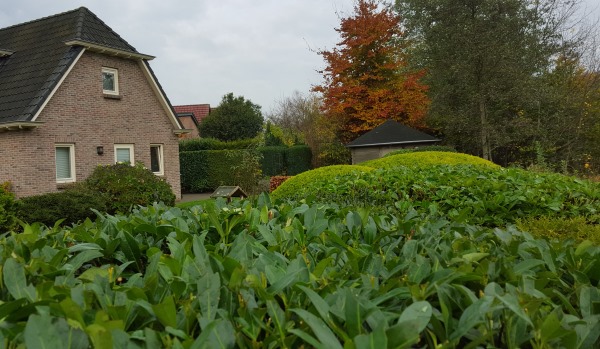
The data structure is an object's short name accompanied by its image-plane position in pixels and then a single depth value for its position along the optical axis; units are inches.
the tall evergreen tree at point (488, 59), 867.4
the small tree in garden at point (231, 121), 1487.5
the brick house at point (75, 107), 601.0
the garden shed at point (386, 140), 958.4
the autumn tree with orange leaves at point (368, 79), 1100.5
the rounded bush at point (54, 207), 444.1
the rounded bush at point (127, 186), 558.9
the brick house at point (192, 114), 1858.0
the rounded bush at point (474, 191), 227.3
